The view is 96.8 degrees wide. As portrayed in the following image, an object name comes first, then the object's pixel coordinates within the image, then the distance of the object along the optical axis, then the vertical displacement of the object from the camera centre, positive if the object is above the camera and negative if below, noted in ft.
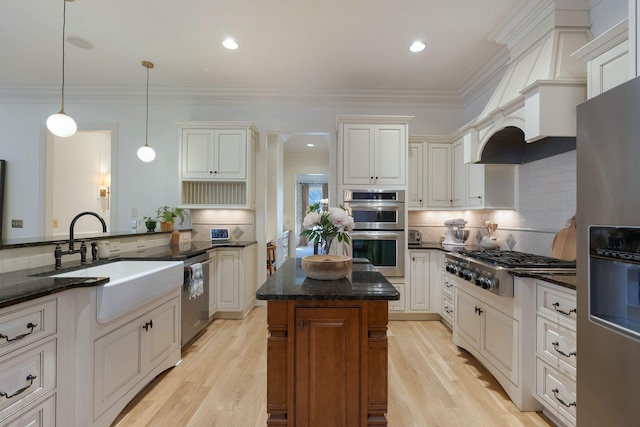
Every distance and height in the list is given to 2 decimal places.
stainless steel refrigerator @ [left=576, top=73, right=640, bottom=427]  3.29 -0.51
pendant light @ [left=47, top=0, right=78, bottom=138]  7.61 +2.42
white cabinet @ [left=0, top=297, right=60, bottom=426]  3.83 -2.17
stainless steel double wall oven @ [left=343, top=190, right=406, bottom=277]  11.62 -0.50
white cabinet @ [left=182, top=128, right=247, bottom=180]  12.44 +2.76
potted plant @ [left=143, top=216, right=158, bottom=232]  11.43 -0.38
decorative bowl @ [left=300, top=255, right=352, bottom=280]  5.33 -1.00
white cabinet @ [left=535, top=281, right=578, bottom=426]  5.24 -2.65
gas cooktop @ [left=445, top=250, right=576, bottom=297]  6.59 -1.22
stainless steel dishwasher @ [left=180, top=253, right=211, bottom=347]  8.70 -3.07
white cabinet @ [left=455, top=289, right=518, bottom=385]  6.56 -3.07
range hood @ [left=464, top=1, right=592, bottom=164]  6.24 +2.88
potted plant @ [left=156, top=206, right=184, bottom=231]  12.07 -0.10
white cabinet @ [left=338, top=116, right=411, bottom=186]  11.73 +2.72
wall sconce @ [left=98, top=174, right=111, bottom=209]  18.76 +1.76
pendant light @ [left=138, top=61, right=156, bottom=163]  10.96 +2.42
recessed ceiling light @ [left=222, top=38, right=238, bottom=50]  9.55 +5.86
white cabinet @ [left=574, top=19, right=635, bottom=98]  4.53 +2.69
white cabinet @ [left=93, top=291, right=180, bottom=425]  5.34 -3.10
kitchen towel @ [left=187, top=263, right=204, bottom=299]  8.77 -2.09
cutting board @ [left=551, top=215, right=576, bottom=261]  7.27 -0.67
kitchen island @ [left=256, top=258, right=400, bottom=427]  4.76 -2.46
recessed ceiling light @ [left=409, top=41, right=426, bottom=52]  9.57 +5.81
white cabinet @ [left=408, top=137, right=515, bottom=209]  12.26 +1.79
